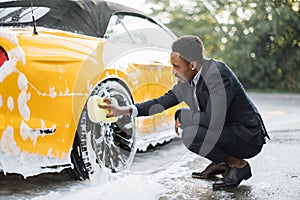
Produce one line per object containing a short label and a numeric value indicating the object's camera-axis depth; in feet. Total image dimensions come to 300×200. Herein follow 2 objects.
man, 11.62
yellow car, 10.07
